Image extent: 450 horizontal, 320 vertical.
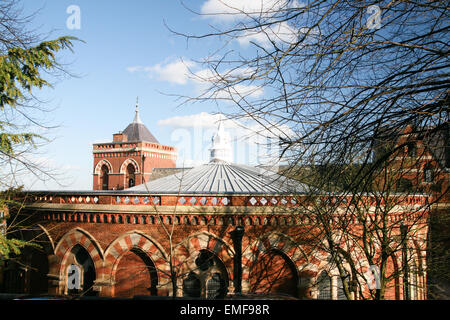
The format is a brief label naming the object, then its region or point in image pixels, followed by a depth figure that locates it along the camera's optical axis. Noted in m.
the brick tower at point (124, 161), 37.78
